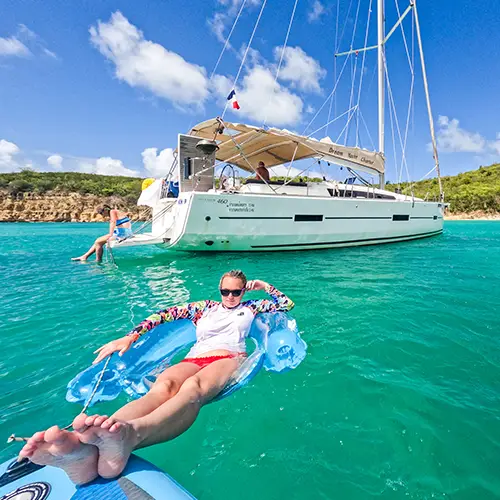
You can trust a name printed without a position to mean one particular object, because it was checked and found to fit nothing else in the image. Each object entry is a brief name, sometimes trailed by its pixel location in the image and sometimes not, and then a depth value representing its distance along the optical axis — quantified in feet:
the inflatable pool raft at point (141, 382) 4.41
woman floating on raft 4.22
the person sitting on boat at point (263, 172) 31.58
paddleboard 4.33
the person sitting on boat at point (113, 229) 30.48
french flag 29.14
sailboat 28.71
